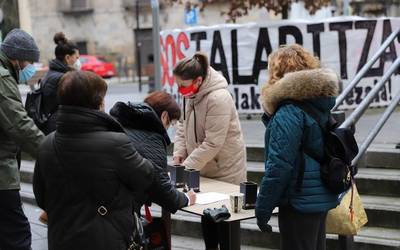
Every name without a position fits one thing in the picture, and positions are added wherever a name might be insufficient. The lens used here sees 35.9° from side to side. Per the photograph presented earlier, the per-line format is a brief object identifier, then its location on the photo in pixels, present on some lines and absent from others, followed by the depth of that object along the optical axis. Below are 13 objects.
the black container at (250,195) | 3.76
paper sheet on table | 3.88
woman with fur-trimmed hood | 3.38
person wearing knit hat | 4.12
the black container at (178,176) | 4.15
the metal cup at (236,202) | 3.68
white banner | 9.03
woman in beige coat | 4.30
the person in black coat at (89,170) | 3.06
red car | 31.28
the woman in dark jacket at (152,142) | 3.49
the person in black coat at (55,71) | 5.71
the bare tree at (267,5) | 13.62
